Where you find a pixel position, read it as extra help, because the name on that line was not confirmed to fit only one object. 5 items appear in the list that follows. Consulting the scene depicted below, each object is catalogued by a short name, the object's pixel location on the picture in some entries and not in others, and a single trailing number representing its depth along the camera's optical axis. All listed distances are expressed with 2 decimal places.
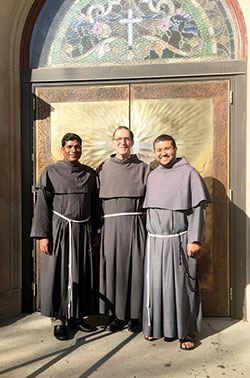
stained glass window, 3.75
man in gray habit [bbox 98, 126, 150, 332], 3.16
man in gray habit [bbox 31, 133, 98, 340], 3.16
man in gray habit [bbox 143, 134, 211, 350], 2.94
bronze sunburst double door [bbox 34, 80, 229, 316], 3.71
